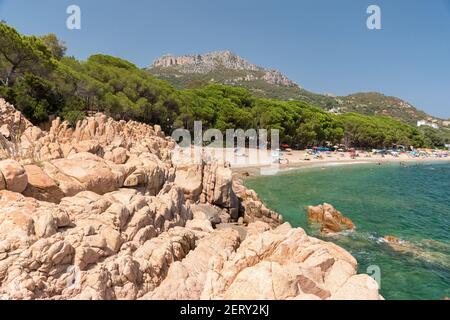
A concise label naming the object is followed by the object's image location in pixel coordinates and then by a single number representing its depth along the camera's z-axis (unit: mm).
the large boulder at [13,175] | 9727
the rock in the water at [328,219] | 22444
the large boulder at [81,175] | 11742
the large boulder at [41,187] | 10680
